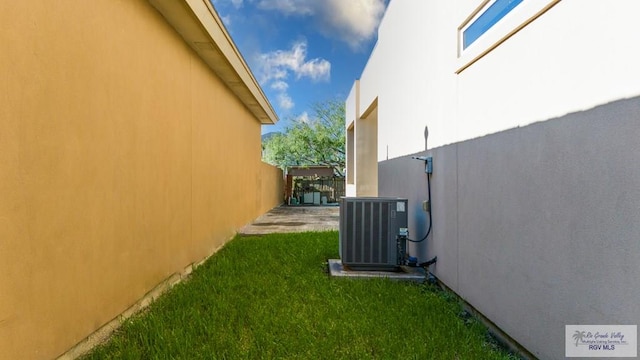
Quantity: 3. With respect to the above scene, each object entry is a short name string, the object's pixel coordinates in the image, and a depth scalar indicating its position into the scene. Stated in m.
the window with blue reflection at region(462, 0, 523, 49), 2.47
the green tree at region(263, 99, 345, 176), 26.20
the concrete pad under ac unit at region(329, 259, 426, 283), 4.01
